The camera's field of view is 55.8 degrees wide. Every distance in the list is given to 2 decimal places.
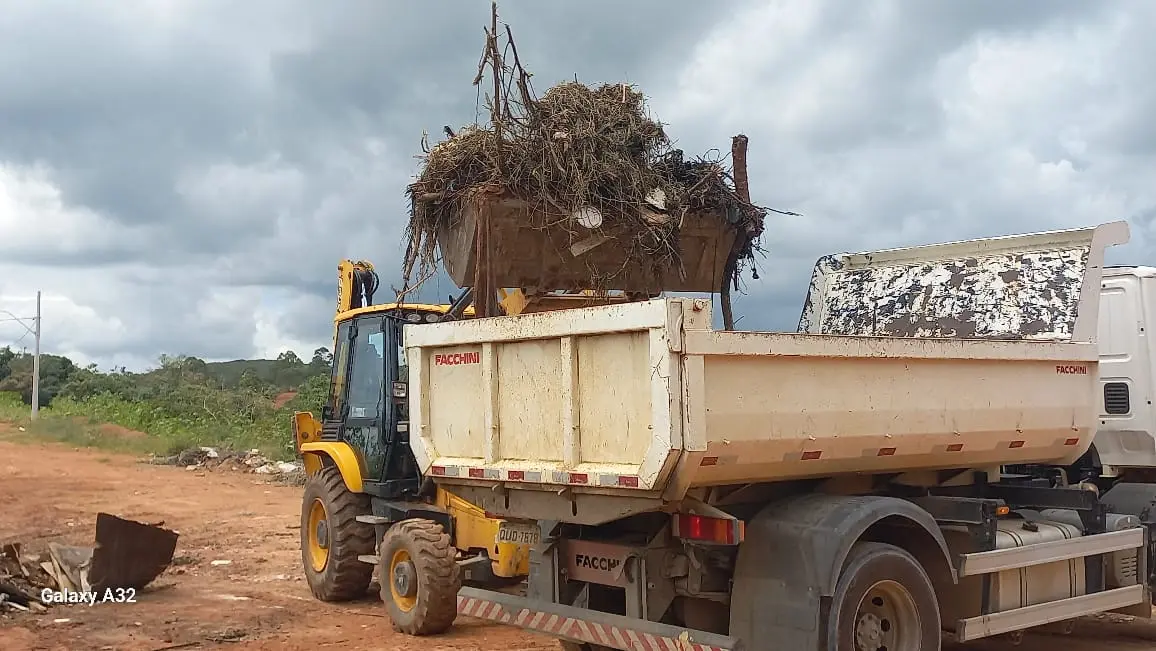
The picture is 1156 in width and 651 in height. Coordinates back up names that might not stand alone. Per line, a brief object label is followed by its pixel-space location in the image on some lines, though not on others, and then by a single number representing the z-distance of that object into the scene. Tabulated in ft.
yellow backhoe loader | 25.67
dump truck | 16.65
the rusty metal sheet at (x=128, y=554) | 30.71
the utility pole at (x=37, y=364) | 115.14
